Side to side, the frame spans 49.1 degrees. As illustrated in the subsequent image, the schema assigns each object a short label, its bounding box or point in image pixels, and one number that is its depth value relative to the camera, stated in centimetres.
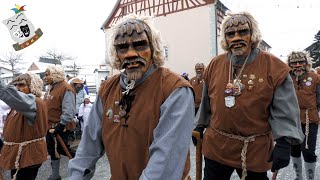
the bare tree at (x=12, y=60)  4016
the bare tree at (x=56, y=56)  4662
